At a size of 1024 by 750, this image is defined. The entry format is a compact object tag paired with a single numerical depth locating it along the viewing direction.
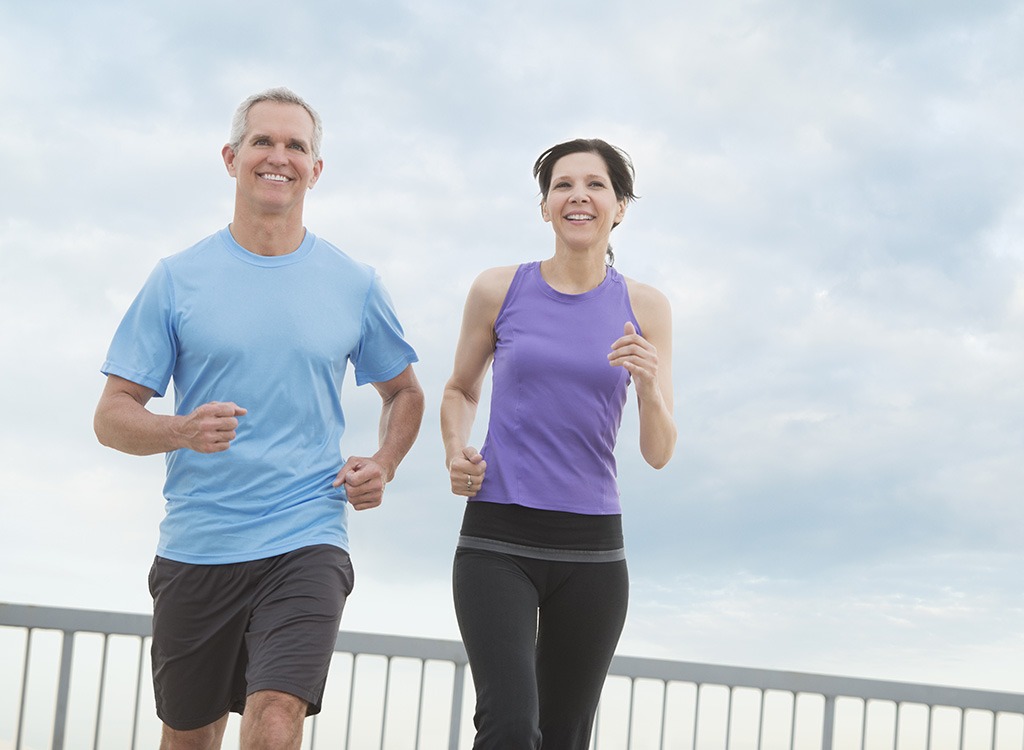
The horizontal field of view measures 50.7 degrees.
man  2.67
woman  2.70
